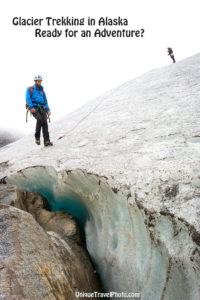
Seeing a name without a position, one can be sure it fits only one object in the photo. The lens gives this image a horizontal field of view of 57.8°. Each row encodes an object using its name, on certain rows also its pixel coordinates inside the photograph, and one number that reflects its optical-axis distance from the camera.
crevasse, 1.78
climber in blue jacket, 5.04
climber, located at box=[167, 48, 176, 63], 15.43
